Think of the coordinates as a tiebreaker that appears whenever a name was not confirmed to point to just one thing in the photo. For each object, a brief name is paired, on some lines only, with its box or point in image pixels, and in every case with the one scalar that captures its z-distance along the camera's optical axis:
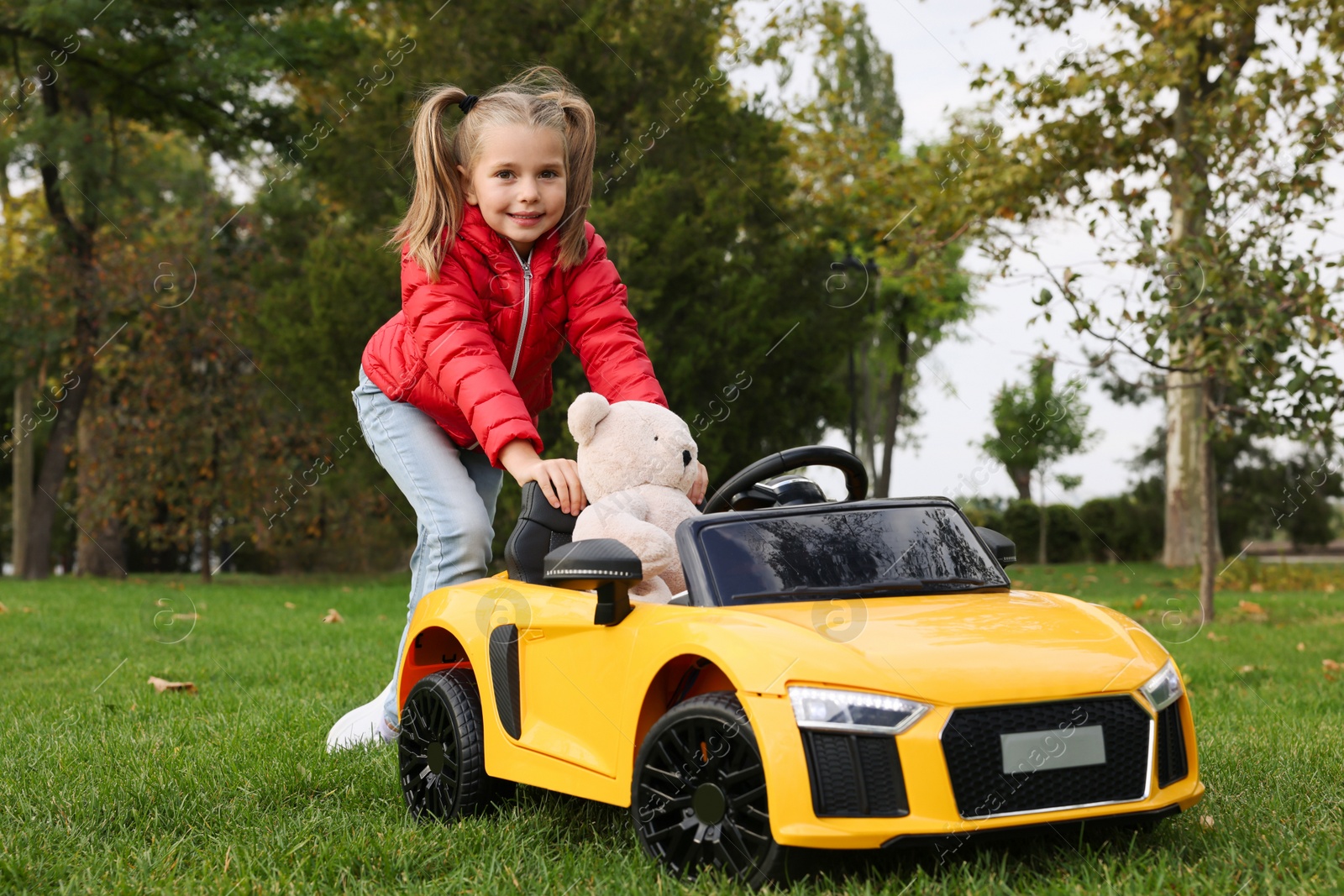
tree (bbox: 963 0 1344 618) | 9.02
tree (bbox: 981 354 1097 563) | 27.08
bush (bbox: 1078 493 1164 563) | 28.98
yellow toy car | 2.67
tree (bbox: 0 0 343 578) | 16.89
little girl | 4.05
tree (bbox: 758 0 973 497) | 14.59
